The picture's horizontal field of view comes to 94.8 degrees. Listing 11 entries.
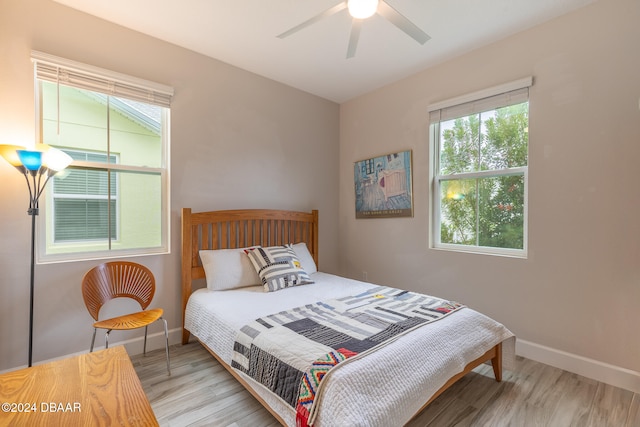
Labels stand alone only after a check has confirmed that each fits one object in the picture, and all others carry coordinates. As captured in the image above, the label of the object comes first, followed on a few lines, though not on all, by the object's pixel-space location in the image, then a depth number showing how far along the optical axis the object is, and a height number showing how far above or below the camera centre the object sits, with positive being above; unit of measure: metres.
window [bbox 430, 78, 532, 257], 2.52 +0.40
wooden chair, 2.05 -0.58
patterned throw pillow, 2.60 -0.50
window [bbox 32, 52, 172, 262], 2.20 +0.45
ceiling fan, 1.65 +1.14
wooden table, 0.85 -0.59
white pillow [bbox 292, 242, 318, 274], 3.09 -0.47
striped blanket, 1.37 -0.68
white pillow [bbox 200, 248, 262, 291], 2.58 -0.50
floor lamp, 1.77 +0.31
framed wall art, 3.24 +0.32
